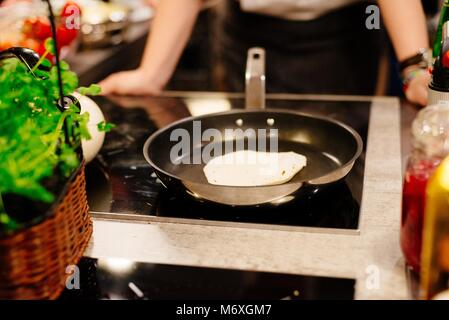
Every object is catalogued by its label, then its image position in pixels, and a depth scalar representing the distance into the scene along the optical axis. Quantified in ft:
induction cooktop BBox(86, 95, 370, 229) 3.31
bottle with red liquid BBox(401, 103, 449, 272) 2.66
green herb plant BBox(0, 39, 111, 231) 2.43
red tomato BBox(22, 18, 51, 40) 5.93
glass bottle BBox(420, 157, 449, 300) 2.40
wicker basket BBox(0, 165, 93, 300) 2.42
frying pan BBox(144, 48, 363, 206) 3.13
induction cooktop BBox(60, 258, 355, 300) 2.70
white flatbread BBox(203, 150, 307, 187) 3.56
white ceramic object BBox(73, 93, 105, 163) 3.93
